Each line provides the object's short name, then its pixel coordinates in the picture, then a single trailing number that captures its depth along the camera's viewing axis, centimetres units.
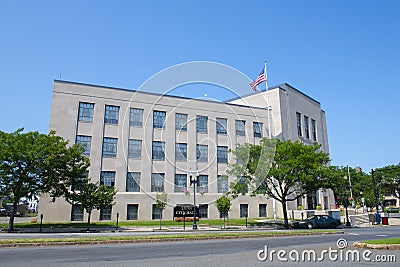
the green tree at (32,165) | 2616
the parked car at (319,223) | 3253
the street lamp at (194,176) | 2883
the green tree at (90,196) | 2920
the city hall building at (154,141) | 3866
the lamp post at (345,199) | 3804
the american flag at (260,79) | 3932
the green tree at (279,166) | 3247
